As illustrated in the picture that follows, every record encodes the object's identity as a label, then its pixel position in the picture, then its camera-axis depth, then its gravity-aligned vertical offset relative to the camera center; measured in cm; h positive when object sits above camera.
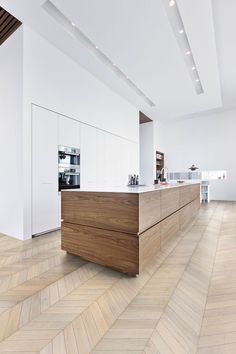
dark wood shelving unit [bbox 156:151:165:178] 878 +79
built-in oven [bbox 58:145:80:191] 367 +20
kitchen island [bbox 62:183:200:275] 190 -53
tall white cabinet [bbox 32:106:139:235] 323 +41
